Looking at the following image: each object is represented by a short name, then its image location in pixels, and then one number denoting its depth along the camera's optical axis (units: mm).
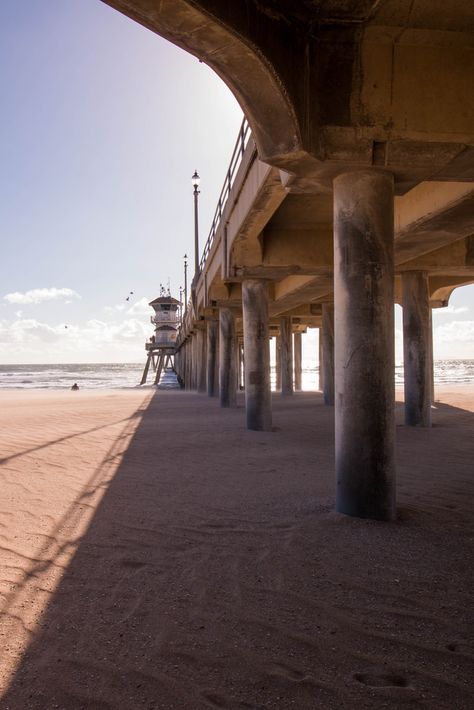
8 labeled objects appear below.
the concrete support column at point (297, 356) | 36125
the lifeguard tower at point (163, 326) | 60150
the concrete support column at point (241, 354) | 53775
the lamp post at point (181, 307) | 63531
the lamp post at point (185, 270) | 53538
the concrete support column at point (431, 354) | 18850
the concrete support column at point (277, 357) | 38688
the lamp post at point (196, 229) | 31831
